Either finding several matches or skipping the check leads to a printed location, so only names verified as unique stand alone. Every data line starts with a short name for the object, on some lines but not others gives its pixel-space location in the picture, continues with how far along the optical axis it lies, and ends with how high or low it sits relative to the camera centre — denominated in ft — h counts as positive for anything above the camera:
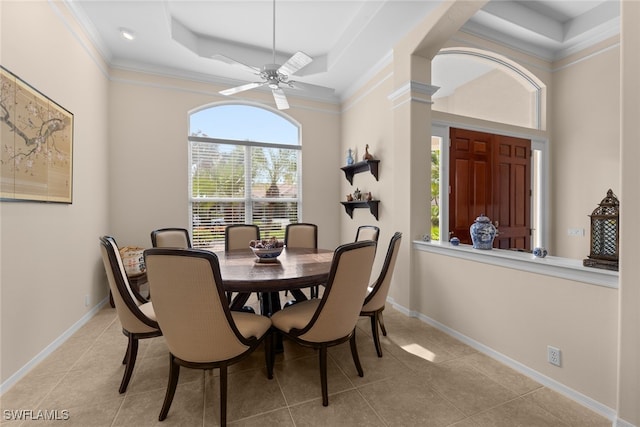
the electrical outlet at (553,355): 6.01 -3.15
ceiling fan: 8.09 +4.41
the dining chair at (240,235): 11.65 -0.96
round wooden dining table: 5.83 -1.41
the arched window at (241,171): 13.88 +2.29
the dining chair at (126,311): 5.81 -2.11
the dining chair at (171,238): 9.78 -0.92
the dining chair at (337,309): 5.41 -1.98
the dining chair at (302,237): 12.10 -1.05
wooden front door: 11.62 +1.33
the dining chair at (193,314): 4.49 -1.76
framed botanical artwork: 6.18 +1.77
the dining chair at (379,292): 7.34 -2.13
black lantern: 5.29 -0.40
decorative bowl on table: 7.82 -1.05
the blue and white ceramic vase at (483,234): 7.96 -0.58
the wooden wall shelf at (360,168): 12.49 +2.31
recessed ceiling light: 10.11 +6.73
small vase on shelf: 14.29 +2.94
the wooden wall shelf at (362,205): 12.50 +0.42
